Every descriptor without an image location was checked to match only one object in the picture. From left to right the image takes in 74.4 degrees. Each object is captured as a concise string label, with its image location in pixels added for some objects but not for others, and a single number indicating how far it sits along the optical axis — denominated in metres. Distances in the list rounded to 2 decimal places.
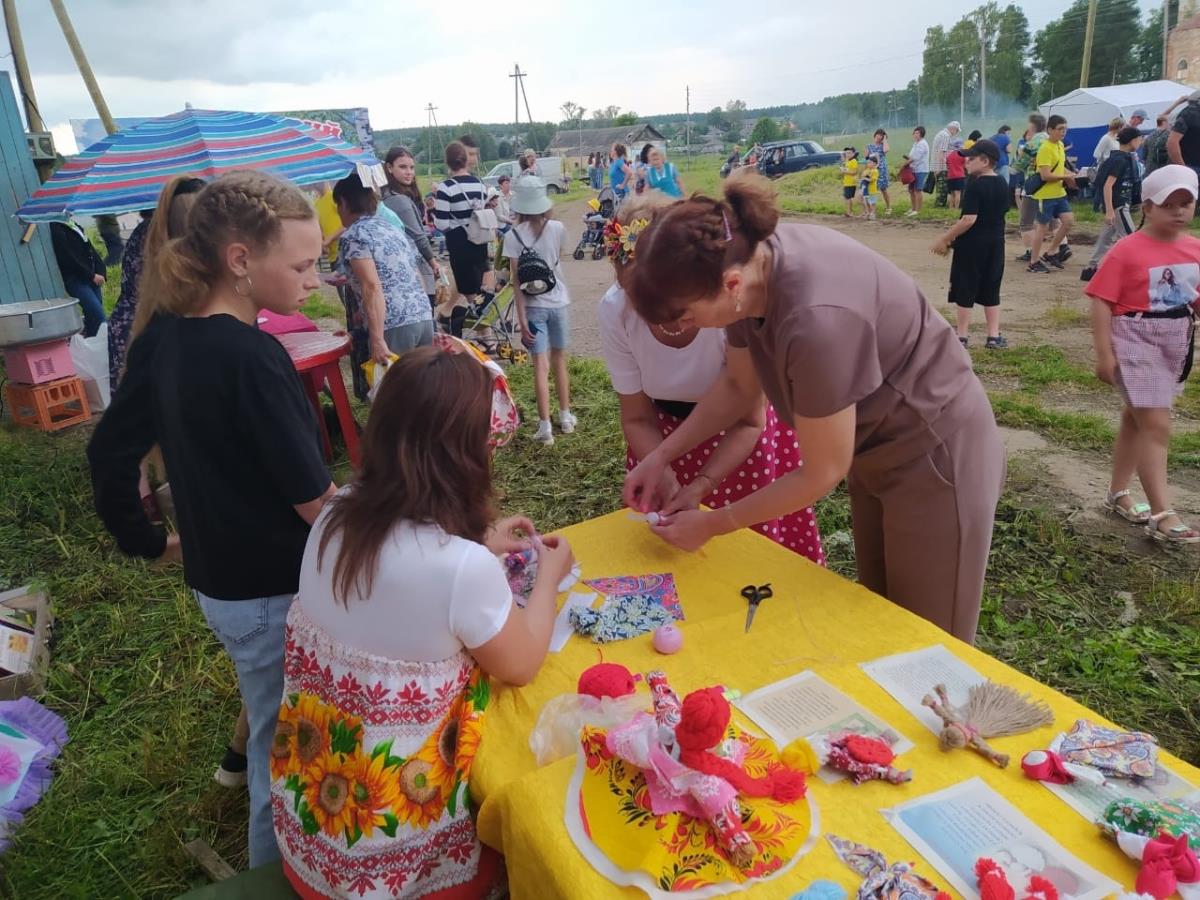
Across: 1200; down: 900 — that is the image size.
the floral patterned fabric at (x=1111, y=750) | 1.19
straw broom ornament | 1.26
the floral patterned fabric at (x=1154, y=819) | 1.04
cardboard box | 2.87
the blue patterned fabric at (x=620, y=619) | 1.71
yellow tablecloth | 1.12
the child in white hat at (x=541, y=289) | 5.19
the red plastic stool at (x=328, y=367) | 4.36
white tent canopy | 18.72
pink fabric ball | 1.63
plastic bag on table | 1.37
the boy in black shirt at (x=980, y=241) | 6.08
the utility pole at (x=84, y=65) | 8.84
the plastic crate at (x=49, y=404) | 5.79
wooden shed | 6.82
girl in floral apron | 1.31
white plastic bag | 6.06
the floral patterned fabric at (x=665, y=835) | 1.06
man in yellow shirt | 9.35
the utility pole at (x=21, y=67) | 7.90
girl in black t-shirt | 1.60
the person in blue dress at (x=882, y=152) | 15.60
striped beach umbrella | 4.22
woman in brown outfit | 1.47
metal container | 5.36
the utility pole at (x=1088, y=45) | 26.67
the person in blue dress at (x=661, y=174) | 12.54
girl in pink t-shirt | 3.20
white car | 20.99
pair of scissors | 1.74
